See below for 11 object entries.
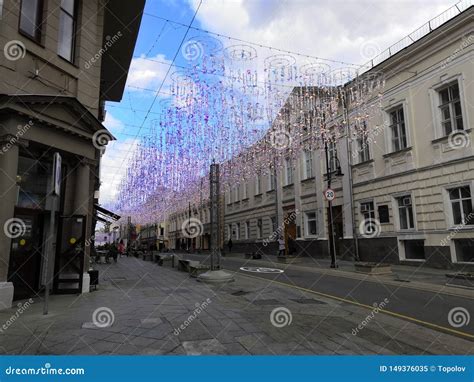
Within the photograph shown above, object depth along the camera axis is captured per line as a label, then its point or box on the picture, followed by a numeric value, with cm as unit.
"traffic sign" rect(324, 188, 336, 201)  1947
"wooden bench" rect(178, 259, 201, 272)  1715
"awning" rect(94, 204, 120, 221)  2138
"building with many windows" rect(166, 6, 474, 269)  1723
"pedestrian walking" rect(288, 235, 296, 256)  3049
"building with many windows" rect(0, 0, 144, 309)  898
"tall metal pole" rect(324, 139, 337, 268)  1897
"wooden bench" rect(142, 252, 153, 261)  3041
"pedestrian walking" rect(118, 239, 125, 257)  4286
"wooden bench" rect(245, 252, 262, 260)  2862
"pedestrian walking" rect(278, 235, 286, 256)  2638
